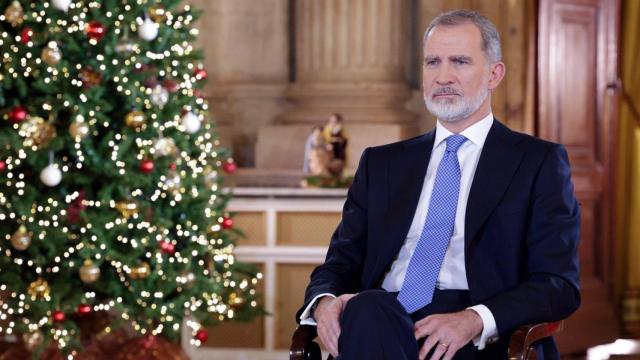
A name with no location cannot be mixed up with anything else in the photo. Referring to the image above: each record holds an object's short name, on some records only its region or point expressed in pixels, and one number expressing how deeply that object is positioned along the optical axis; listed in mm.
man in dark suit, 4703
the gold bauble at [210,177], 10165
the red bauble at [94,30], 9341
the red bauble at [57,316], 9231
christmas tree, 9250
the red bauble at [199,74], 10303
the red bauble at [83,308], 9321
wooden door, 11653
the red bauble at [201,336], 10290
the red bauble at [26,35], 9284
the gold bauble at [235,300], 10426
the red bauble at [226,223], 10439
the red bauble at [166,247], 9644
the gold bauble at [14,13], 9257
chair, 4538
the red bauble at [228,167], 10549
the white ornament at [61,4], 9237
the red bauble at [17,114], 9211
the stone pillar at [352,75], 15141
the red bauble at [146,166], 9502
